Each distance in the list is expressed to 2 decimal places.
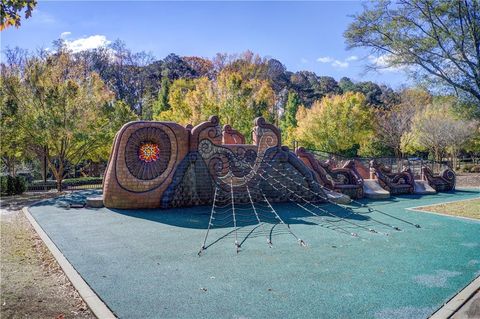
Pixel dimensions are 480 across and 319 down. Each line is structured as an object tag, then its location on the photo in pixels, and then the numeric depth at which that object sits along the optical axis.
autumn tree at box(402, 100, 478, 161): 26.89
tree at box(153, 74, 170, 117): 33.50
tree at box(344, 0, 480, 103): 12.16
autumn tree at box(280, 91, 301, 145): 35.28
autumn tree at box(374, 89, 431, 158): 34.00
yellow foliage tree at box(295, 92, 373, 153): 28.86
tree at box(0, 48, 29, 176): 15.45
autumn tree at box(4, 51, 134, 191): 16.25
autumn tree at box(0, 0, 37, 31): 4.56
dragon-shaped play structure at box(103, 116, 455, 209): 12.30
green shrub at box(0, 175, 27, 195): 17.00
